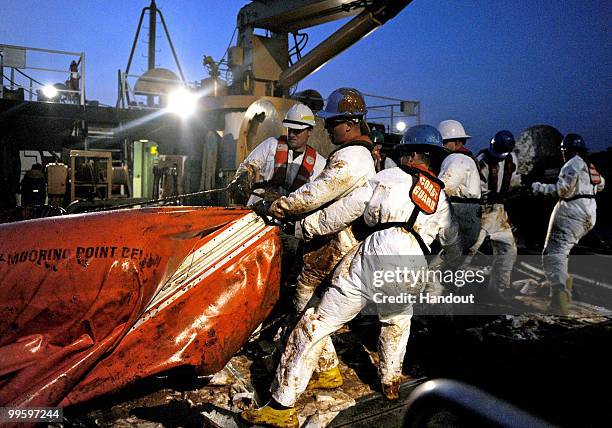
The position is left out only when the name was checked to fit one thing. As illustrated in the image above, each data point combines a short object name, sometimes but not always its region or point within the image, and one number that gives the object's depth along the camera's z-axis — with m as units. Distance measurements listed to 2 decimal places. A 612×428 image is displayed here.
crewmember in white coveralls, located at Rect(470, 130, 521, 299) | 6.24
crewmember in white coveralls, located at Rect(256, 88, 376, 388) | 3.32
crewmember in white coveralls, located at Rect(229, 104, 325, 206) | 4.42
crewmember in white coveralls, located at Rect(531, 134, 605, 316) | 5.85
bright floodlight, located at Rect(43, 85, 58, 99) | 12.76
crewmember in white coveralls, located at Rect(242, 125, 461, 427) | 2.89
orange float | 2.52
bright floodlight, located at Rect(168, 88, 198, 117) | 11.84
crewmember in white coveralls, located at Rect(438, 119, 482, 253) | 5.61
